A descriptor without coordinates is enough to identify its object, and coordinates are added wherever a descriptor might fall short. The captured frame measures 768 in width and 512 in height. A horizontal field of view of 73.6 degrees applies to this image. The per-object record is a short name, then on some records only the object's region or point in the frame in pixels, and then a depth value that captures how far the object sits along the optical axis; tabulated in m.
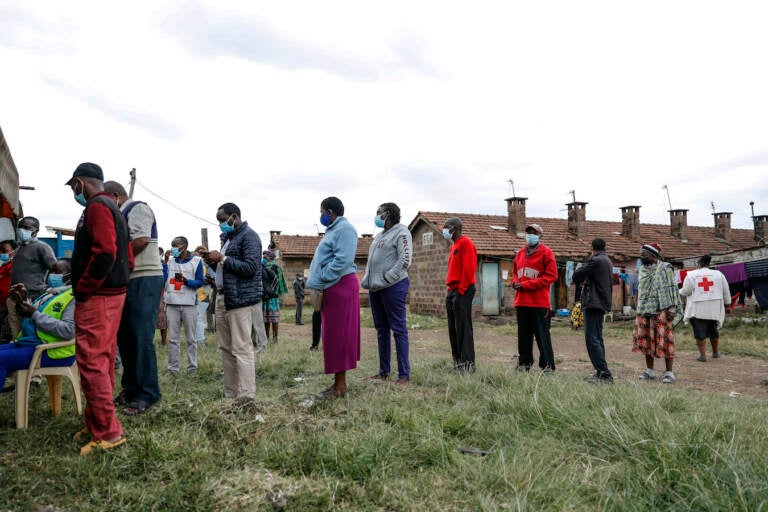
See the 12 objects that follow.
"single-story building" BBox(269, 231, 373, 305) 30.33
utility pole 17.42
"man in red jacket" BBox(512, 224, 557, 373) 6.02
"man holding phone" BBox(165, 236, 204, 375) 6.26
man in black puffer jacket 4.39
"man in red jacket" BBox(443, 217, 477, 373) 5.92
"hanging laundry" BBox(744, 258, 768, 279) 12.43
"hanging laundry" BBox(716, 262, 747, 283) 13.02
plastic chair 3.69
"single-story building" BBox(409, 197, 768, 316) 19.66
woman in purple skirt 4.59
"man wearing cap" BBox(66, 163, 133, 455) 3.14
